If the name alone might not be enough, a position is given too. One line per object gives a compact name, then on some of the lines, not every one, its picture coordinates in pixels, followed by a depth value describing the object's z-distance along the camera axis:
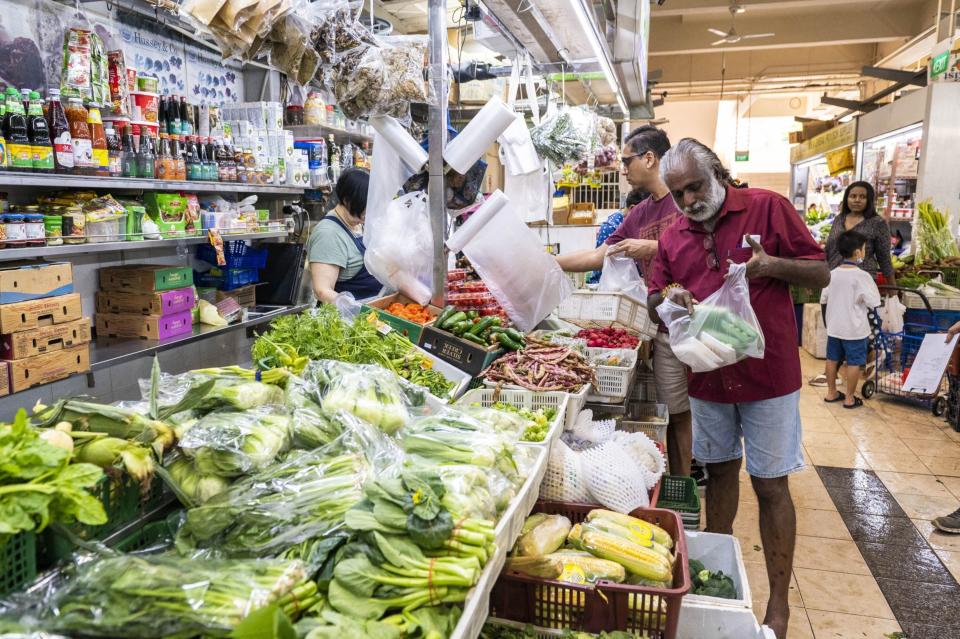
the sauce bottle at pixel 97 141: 3.69
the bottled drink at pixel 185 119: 4.51
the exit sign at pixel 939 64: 8.58
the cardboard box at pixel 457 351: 3.19
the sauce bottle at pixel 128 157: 3.96
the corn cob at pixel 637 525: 2.34
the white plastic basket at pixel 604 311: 4.61
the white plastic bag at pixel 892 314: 7.06
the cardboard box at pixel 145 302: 4.39
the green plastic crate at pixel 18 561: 1.26
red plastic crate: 1.99
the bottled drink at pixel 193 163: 4.52
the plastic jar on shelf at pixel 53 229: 3.59
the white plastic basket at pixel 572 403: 2.95
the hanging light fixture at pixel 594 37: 3.97
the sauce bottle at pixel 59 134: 3.49
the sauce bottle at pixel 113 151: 3.82
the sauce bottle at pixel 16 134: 3.25
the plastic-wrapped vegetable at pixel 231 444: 1.69
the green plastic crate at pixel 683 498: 3.16
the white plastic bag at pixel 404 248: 3.58
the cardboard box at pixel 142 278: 4.36
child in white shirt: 6.82
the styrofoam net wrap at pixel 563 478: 2.55
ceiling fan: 11.73
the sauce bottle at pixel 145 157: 4.08
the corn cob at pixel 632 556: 2.14
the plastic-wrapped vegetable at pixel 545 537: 2.21
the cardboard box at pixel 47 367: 3.31
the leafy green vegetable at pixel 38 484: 1.22
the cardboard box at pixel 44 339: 3.29
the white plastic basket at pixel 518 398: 2.88
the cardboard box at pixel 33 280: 3.27
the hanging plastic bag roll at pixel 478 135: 3.44
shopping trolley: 6.74
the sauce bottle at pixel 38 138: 3.35
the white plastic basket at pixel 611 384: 3.49
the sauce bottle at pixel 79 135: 3.58
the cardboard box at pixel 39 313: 3.23
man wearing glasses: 4.22
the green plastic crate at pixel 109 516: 1.41
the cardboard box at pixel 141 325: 4.39
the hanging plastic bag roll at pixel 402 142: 3.53
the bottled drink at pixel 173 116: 4.46
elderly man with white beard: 2.92
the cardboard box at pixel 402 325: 3.32
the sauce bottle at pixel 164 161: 4.25
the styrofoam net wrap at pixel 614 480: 2.48
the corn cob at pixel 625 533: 2.26
